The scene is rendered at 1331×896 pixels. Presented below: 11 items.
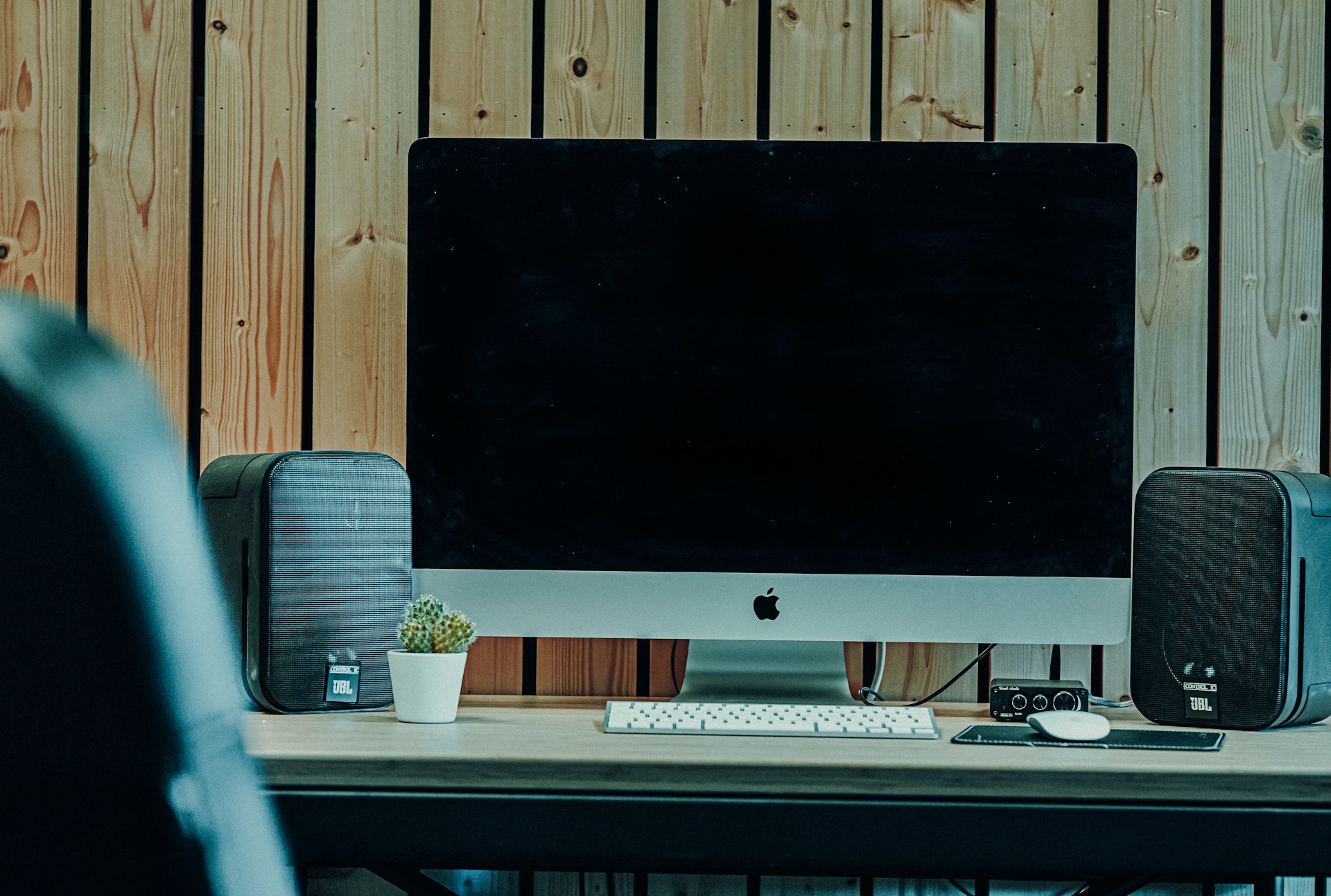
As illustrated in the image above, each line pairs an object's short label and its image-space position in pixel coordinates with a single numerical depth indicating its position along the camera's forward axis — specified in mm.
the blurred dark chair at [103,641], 1392
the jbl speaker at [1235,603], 3087
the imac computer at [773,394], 3142
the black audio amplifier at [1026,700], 3125
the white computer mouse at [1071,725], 2984
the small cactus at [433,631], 3071
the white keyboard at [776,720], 2990
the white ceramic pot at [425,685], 3059
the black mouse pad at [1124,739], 2967
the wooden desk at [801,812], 2873
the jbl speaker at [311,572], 3118
